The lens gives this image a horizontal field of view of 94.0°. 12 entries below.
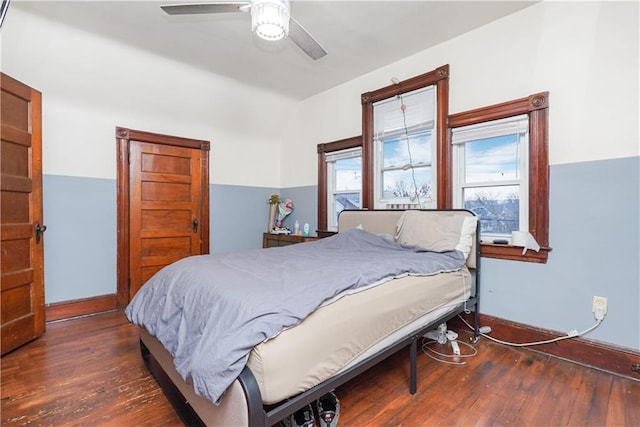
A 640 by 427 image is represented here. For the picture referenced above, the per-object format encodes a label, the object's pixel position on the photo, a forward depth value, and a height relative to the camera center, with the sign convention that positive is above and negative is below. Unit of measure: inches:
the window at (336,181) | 147.4 +14.3
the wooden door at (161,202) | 132.3 +3.1
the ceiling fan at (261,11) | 65.9 +44.9
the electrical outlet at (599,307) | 78.6 -26.0
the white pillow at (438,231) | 91.5 -7.2
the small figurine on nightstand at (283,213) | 171.6 -2.6
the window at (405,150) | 116.8 +24.6
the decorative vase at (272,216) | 176.2 -4.3
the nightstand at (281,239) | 152.9 -16.4
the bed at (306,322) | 42.3 -21.1
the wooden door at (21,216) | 86.9 -2.4
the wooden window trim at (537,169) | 87.9 +11.9
